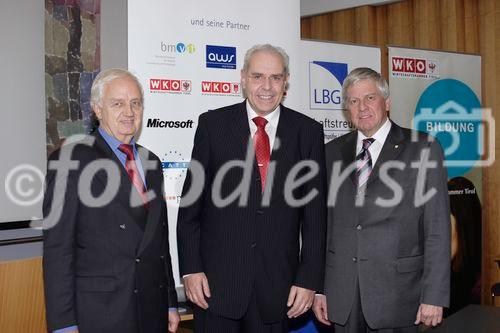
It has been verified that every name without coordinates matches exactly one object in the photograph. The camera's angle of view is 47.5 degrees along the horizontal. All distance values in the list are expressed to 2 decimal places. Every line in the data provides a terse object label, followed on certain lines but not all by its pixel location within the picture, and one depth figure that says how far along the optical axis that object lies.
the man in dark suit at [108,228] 1.97
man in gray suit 2.43
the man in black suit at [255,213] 2.28
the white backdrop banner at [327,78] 4.02
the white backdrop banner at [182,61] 3.04
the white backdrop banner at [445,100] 4.64
